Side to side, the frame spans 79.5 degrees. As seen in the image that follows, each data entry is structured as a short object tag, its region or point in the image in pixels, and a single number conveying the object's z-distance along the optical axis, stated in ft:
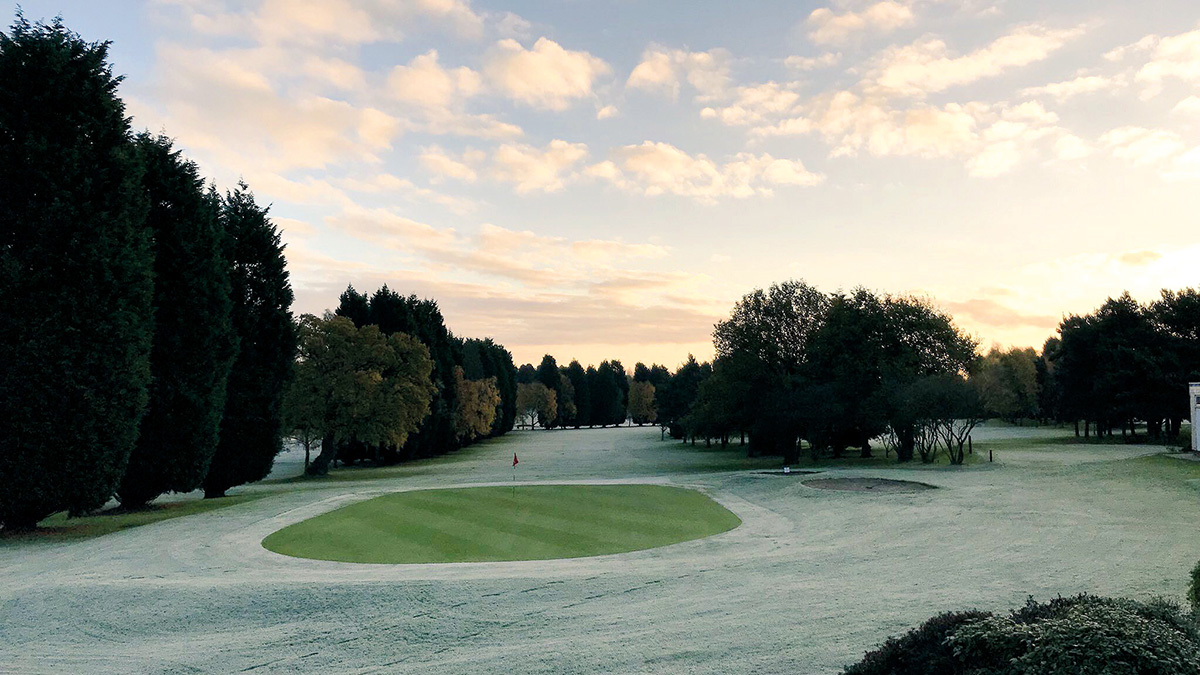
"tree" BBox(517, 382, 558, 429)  542.57
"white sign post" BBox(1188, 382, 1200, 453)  172.40
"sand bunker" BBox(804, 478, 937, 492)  119.65
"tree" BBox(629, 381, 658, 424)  604.90
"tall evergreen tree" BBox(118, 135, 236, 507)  106.73
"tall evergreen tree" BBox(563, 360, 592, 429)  595.88
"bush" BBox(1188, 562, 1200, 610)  32.15
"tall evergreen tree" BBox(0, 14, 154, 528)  82.38
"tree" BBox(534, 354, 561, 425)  581.36
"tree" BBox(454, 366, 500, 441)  291.58
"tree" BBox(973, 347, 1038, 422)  165.37
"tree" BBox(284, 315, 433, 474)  177.27
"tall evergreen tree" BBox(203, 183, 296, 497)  133.90
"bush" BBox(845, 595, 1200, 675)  21.06
